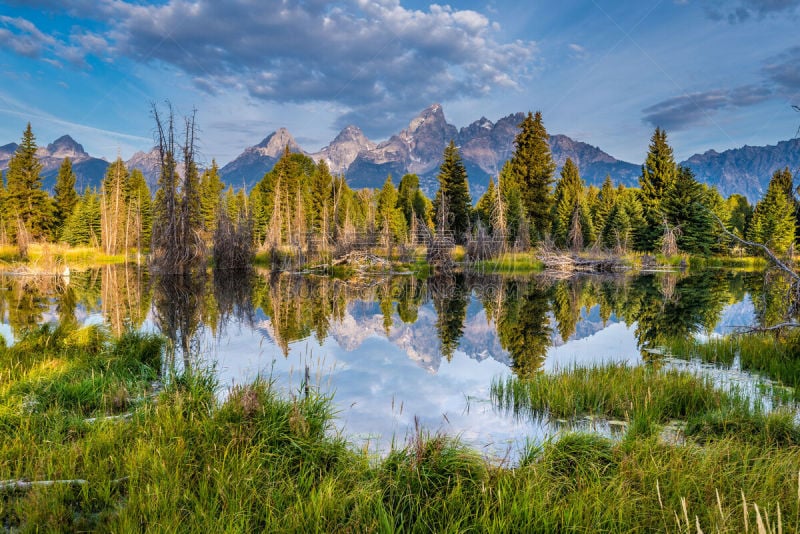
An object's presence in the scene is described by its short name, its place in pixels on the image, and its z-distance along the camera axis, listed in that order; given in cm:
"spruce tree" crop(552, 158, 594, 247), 5100
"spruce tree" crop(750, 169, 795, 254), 3997
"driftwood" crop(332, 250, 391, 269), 3678
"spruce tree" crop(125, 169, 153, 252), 5238
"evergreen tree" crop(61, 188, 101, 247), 5375
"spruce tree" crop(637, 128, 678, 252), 4741
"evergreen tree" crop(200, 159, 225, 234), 5903
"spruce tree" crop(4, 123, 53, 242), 4806
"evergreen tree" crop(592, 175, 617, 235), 5369
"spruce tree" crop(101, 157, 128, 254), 4840
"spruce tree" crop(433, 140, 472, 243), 4569
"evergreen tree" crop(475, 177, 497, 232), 5030
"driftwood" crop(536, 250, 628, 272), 3862
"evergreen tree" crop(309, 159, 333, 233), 6006
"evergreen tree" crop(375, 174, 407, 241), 6234
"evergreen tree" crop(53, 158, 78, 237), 5688
